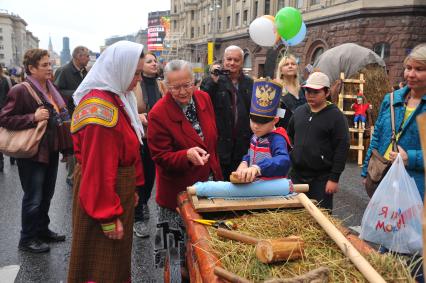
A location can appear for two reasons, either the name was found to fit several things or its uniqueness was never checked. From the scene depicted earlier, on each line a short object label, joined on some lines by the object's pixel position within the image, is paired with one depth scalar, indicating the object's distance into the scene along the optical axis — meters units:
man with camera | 3.64
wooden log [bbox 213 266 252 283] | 1.30
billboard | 66.54
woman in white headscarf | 2.10
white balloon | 7.08
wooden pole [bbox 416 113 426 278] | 0.93
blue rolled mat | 2.07
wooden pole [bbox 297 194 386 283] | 1.32
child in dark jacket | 3.32
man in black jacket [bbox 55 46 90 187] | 5.37
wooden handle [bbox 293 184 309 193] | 2.24
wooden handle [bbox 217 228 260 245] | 1.61
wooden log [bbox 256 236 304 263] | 1.44
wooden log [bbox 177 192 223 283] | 1.43
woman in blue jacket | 2.58
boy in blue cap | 2.51
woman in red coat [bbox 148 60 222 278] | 2.59
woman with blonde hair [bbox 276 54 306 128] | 4.43
